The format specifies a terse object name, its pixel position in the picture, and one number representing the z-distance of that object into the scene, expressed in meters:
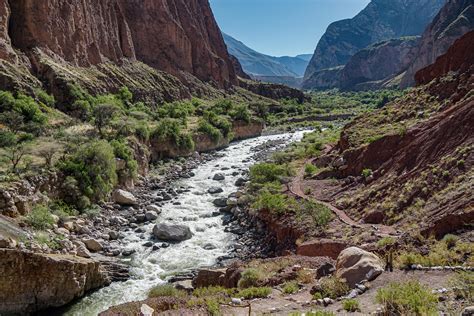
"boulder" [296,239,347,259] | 19.45
